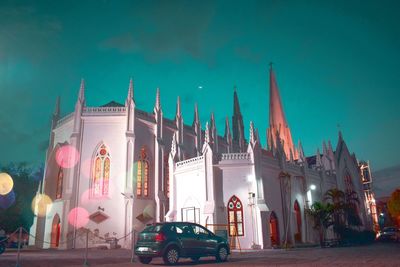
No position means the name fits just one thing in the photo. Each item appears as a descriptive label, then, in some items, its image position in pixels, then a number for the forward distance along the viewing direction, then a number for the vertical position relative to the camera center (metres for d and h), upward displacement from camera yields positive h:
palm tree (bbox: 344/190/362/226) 30.44 -0.19
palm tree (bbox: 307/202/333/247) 27.03 +0.04
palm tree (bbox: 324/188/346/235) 27.66 +0.52
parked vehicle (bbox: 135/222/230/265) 12.20 -0.88
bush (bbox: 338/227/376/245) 27.22 -1.79
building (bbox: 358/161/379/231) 48.09 +4.25
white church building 24.47 +3.01
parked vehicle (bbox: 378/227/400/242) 29.14 -1.88
